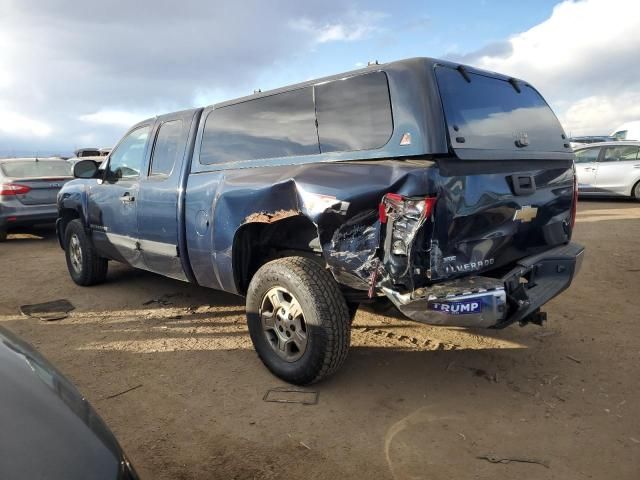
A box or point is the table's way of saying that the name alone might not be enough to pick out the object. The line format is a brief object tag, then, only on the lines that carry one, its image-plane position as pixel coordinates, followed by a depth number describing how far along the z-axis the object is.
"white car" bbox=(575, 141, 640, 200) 12.47
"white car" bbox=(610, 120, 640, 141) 22.17
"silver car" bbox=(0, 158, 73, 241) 8.94
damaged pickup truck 2.81
